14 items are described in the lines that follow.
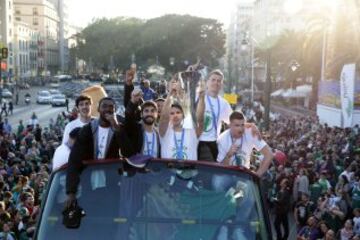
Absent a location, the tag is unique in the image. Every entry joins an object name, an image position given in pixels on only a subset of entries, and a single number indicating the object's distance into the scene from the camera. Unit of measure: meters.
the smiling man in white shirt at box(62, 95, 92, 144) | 6.29
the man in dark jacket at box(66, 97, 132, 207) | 4.61
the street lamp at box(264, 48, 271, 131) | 26.33
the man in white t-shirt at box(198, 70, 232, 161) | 6.11
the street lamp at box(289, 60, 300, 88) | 30.47
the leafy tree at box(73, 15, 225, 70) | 83.62
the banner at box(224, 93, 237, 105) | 29.45
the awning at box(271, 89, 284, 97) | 59.71
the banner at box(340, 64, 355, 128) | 27.61
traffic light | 34.56
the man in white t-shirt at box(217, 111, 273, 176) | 5.41
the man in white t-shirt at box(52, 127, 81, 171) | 5.16
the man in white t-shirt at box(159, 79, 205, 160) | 5.37
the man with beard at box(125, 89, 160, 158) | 5.15
